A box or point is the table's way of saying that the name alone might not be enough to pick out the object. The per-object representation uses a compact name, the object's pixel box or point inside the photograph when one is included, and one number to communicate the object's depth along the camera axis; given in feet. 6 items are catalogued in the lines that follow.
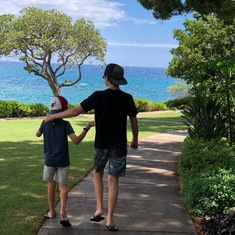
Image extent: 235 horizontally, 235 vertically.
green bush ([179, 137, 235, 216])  15.20
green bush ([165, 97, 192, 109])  112.80
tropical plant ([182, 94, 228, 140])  28.76
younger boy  14.85
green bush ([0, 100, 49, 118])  93.35
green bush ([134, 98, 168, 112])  106.89
